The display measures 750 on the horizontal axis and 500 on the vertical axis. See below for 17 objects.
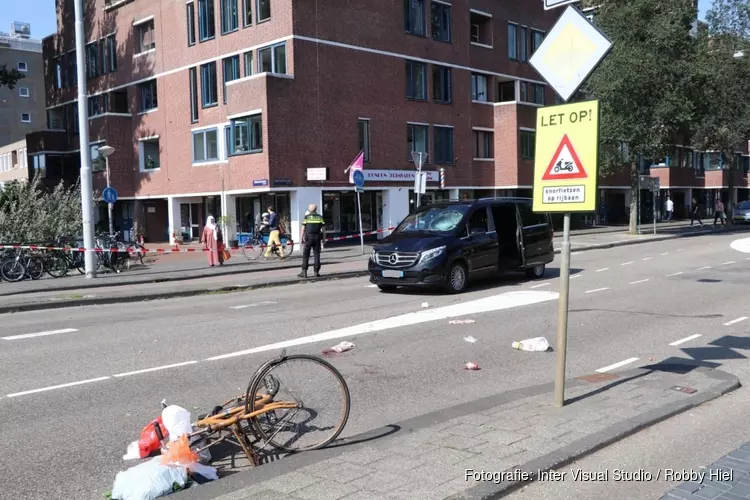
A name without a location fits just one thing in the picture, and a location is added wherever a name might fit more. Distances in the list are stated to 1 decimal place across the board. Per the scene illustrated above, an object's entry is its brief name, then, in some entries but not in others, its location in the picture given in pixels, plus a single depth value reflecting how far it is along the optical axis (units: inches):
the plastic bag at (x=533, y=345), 324.2
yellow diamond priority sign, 213.3
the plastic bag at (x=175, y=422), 170.7
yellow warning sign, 201.5
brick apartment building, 1134.4
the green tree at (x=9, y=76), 1353.3
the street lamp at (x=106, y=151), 948.1
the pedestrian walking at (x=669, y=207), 1891.0
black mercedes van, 514.0
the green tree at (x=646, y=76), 1210.0
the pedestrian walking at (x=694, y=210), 1711.9
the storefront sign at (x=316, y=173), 1123.3
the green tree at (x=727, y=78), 1453.0
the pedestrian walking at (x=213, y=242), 840.3
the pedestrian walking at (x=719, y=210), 1684.3
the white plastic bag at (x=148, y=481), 150.0
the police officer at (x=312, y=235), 657.0
